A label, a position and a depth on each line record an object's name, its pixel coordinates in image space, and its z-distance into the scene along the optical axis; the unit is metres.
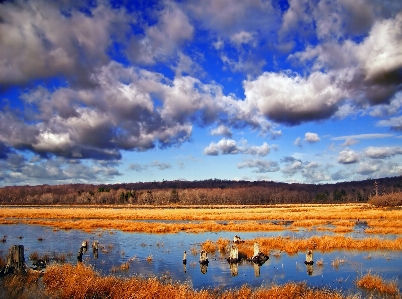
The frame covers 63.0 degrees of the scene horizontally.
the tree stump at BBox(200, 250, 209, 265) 21.19
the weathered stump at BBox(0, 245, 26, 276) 16.34
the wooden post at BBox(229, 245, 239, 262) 22.09
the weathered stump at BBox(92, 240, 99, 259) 24.48
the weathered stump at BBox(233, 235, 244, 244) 28.99
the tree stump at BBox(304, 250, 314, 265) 21.12
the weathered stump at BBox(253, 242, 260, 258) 22.52
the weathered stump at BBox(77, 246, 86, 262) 21.73
